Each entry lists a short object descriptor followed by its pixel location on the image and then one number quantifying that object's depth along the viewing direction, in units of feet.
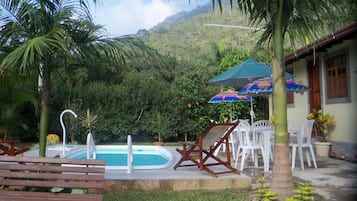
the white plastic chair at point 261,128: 24.00
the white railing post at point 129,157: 19.95
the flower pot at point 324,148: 29.43
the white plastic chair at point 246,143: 22.50
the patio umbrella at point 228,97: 36.42
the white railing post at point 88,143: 21.52
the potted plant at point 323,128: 29.53
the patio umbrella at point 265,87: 24.50
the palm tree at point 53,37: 14.24
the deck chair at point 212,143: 19.57
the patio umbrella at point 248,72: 27.16
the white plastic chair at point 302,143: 22.15
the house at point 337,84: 26.61
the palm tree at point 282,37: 12.77
